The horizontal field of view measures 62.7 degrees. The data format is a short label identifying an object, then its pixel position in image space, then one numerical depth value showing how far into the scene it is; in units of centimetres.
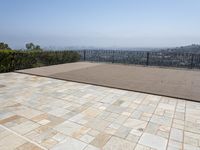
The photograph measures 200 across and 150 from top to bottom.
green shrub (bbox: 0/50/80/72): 703
